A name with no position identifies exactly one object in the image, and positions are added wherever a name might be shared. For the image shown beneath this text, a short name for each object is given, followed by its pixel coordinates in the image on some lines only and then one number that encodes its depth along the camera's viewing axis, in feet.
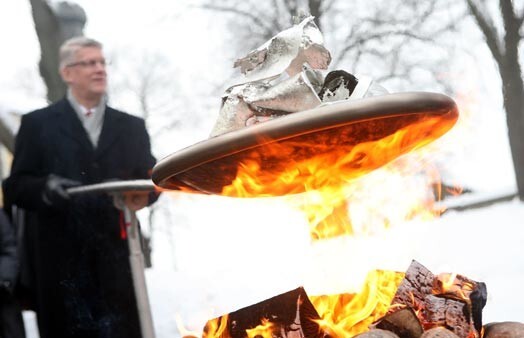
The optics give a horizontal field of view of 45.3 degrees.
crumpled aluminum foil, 7.01
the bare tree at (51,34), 23.41
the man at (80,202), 12.14
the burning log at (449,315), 7.02
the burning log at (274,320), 7.32
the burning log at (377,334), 6.49
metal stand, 10.64
